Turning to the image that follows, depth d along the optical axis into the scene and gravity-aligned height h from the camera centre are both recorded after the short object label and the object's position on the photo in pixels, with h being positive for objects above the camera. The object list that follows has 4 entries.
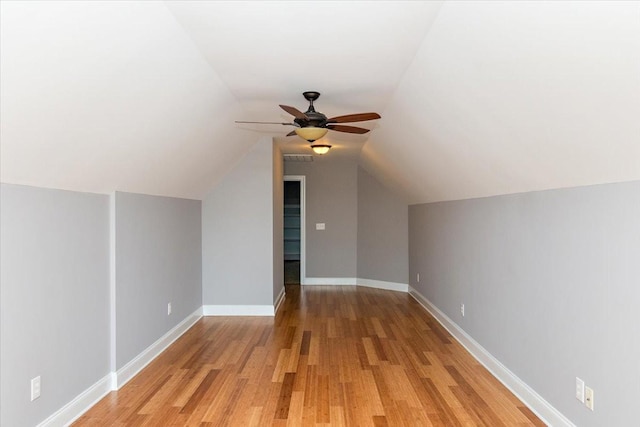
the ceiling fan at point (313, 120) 3.51 +0.88
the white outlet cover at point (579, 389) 2.44 -0.91
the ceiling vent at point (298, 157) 7.25 +1.21
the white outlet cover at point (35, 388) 2.47 -0.89
